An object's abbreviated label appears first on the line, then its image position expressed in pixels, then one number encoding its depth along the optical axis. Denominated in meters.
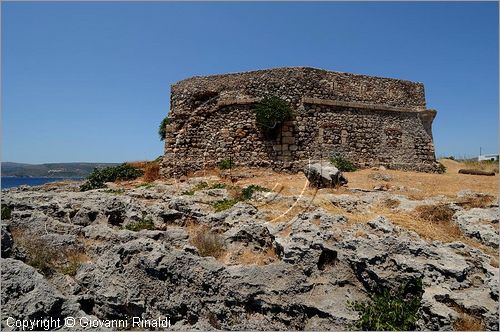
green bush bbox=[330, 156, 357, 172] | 15.36
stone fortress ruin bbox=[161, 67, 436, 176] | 15.66
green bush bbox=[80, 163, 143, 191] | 16.33
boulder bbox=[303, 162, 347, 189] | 11.45
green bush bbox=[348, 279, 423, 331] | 5.84
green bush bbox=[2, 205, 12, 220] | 9.52
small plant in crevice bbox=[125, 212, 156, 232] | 9.16
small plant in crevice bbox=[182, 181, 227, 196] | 11.82
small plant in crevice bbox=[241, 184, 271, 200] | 10.90
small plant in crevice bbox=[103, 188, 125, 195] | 11.98
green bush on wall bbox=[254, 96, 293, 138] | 15.23
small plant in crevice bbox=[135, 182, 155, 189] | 13.13
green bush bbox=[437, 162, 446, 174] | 17.37
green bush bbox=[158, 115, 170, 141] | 17.58
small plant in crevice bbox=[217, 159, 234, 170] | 15.50
